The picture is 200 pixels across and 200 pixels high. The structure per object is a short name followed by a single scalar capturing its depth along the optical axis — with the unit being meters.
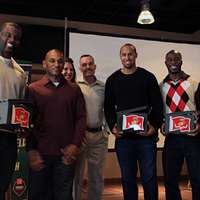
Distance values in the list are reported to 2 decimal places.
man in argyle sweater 2.81
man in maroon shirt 2.42
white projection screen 4.52
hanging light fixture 4.88
